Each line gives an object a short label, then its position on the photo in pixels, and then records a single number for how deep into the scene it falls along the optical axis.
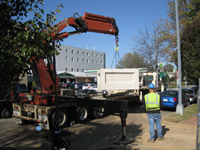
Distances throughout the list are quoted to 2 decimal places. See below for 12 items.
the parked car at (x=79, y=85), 37.06
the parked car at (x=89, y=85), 32.62
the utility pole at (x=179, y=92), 11.74
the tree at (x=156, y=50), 21.27
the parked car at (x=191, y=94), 18.98
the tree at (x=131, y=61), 37.03
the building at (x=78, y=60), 59.53
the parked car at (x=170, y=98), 14.24
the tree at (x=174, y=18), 21.09
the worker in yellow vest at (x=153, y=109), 6.61
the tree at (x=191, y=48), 16.53
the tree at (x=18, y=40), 3.72
